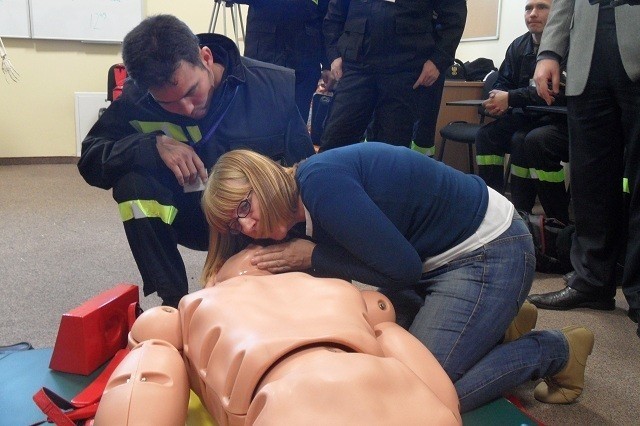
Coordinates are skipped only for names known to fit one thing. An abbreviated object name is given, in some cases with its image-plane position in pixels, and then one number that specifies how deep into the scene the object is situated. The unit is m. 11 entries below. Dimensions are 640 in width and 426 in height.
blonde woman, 1.33
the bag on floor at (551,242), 2.51
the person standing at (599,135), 1.85
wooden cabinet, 4.12
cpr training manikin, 0.77
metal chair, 3.59
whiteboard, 4.69
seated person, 2.86
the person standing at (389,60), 2.40
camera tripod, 2.95
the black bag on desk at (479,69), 4.36
